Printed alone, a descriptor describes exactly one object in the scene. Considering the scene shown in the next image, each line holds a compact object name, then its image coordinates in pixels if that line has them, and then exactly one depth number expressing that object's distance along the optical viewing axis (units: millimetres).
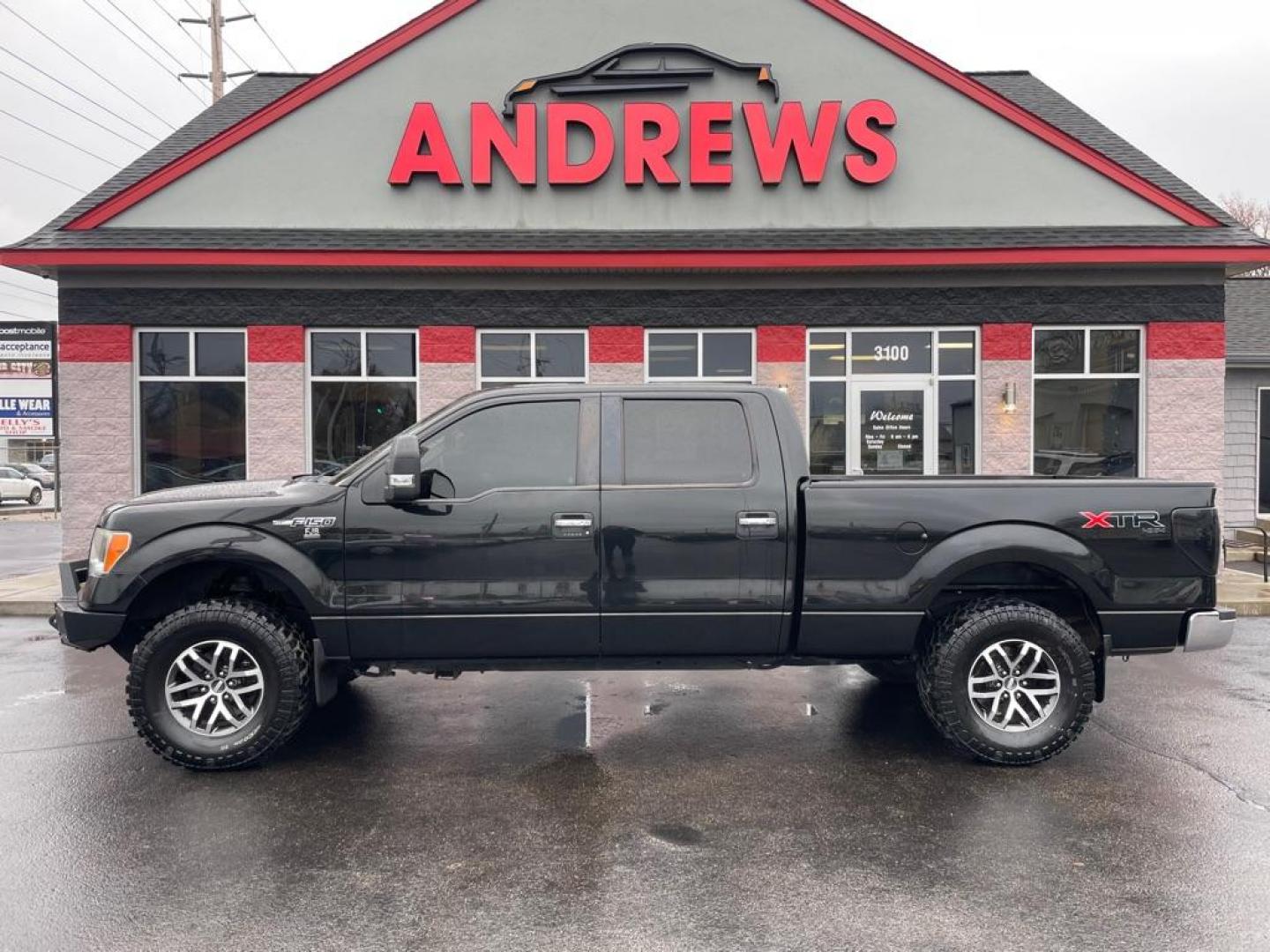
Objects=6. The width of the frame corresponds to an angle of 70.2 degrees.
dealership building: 11992
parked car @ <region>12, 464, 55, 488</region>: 38612
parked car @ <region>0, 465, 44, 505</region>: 30828
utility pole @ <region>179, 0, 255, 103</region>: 23516
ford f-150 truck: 4922
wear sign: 14141
